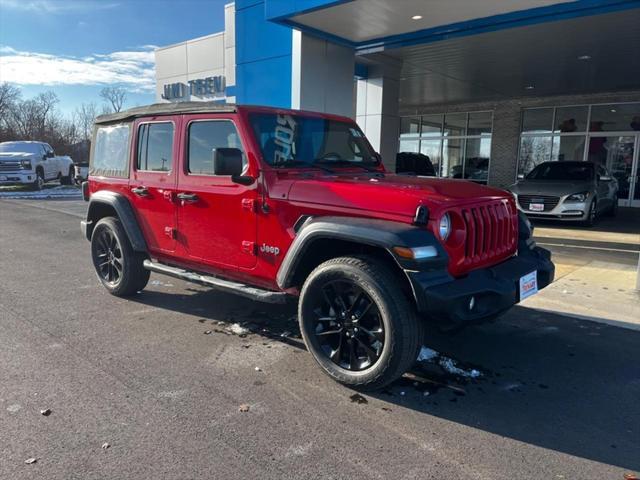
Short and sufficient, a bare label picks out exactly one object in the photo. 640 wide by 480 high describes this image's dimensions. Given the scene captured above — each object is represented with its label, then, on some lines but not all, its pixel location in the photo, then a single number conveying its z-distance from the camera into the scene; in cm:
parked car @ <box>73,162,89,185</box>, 2172
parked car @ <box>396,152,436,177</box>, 1390
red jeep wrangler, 320
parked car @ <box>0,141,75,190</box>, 2002
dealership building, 906
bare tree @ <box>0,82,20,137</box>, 4358
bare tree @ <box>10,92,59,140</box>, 4403
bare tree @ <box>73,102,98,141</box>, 5048
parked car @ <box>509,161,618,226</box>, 1134
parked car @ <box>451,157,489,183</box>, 2078
